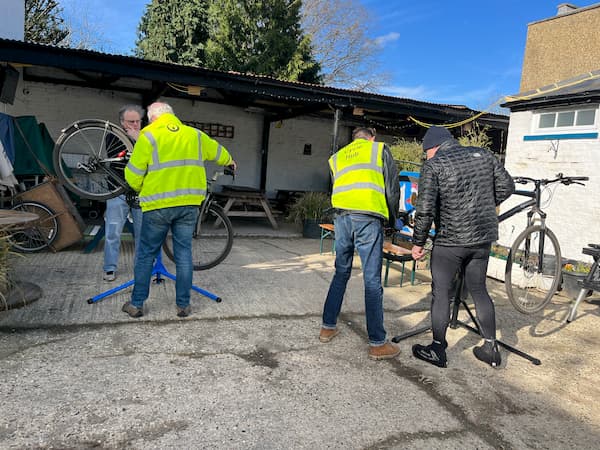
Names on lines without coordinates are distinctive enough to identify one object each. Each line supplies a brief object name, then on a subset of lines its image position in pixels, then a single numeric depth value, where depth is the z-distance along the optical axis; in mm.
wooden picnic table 8484
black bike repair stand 3396
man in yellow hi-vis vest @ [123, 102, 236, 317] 3363
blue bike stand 3953
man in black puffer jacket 3029
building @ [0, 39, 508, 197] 7105
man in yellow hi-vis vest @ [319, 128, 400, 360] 3160
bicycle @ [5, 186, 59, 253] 5566
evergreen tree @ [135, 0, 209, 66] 19328
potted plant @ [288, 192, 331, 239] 8586
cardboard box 5664
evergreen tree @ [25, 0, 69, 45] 19766
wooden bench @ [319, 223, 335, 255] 6496
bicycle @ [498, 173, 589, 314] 3984
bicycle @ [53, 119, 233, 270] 4180
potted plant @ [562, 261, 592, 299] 5215
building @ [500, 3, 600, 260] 5516
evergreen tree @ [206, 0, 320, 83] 19609
